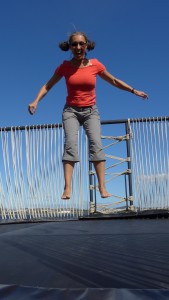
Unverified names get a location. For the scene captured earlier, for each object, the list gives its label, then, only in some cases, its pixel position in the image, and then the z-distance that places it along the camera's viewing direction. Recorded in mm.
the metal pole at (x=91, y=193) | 4020
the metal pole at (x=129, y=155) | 4020
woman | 2479
